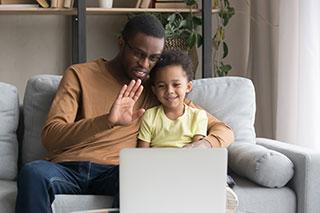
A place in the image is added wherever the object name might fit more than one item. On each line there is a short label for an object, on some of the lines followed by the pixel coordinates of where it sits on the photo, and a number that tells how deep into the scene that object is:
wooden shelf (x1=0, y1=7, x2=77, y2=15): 3.46
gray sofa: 2.36
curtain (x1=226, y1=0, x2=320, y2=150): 3.28
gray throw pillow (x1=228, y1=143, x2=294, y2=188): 2.38
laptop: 1.53
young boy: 2.40
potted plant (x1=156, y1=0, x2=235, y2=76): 3.62
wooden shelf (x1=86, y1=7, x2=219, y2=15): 3.56
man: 2.13
